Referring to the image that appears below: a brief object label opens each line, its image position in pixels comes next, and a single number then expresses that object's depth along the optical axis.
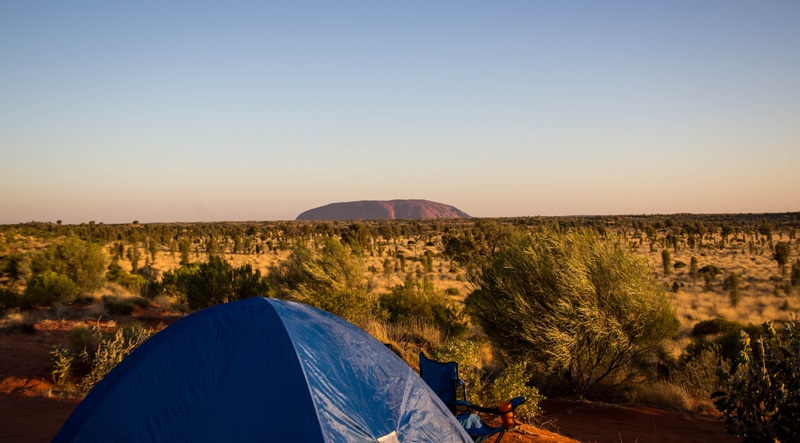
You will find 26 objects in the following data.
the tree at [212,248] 43.97
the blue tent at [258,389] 4.34
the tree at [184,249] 37.69
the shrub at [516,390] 7.84
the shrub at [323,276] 16.08
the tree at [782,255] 31.40
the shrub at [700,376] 10.63
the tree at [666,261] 32.95
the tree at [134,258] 32.47
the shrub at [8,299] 18.06
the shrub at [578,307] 10.20
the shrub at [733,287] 23.36
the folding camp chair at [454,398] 5.73
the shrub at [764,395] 5.29
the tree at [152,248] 38.97
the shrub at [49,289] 19.20
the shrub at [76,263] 22.50
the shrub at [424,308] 16.02
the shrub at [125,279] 24.30
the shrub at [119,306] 18.64
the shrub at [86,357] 9.68
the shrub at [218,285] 17.67
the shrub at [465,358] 8.23
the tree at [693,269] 31.14
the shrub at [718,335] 12.88
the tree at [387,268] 33.36
